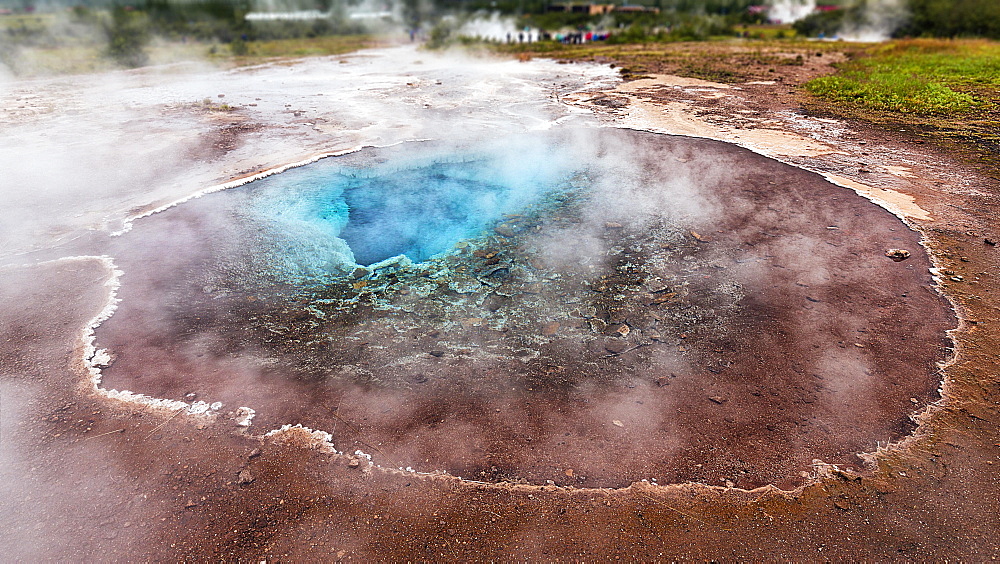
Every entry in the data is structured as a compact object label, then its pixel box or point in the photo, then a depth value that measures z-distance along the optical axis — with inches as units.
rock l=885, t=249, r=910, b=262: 266.2
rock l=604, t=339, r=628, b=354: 203.9
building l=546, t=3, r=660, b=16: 2157.9
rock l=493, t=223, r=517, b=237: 304.7
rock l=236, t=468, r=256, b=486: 148.1
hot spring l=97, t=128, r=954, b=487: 164.4
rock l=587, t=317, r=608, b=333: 216.5
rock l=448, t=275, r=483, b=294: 248.4
